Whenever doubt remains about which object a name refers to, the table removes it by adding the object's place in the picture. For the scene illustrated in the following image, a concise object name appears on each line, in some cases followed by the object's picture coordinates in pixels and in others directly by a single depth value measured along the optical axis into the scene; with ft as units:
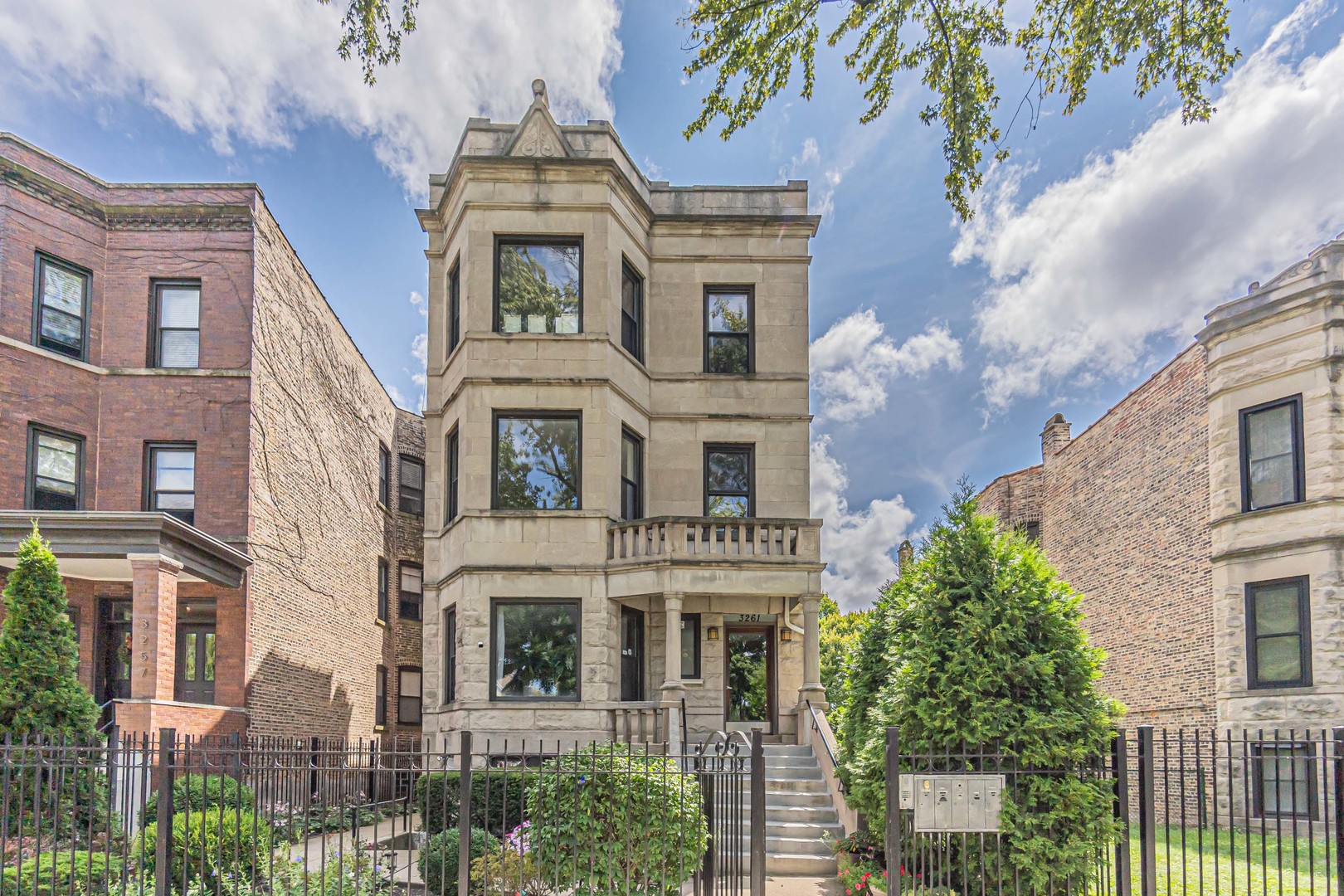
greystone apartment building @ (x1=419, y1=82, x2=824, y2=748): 53.42
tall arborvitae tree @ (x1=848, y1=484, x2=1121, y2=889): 26.99
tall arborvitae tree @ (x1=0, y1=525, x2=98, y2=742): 40.04
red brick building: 55.93
